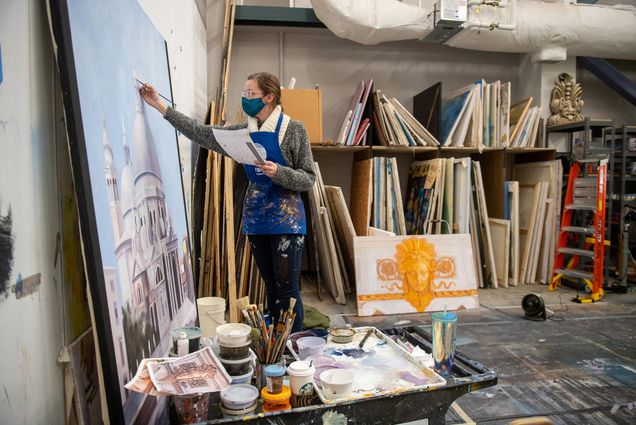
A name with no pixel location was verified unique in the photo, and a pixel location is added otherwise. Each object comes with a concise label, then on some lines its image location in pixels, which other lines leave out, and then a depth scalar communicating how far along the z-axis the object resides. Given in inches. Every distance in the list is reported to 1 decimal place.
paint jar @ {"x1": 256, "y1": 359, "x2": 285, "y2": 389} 49.8
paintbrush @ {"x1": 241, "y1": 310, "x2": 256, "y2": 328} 55.9
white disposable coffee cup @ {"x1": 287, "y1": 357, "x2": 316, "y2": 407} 45.6
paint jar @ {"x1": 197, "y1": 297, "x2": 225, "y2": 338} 81.4
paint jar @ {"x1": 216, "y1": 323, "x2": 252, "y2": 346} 49.3
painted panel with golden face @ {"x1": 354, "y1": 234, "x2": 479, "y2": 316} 120.8
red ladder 134.0
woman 70.4
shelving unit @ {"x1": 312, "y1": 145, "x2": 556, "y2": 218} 148.4
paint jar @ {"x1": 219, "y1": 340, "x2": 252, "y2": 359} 49.2
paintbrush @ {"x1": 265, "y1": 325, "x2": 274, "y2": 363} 52.9
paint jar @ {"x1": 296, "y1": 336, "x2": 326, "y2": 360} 55.5
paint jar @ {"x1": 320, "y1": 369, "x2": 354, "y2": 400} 45.3
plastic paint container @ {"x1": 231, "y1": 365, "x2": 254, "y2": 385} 47.7
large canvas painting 38.9
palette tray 47.9
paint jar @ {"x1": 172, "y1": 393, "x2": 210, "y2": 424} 41.6
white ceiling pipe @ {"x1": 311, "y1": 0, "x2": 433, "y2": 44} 130.0
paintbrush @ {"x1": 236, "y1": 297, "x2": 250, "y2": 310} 58.1
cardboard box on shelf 131.7
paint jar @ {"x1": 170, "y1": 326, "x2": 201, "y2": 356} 49.7
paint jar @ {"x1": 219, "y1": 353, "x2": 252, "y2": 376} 48.8
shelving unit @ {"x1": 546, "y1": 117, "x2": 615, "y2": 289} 138.7
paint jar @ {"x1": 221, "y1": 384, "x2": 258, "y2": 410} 42.9
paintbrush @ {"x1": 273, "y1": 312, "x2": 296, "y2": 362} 53.2
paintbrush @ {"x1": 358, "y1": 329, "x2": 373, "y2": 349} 60.4
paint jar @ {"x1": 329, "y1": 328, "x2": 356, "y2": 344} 60.9
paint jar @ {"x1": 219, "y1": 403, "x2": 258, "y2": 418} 42.6
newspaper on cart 39.7
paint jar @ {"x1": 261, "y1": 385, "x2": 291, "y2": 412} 44.1
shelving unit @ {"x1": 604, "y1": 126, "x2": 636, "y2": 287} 144.6
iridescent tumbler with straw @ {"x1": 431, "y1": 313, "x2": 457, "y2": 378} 54.0
